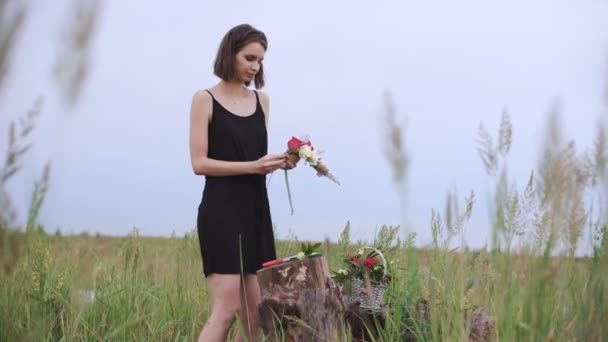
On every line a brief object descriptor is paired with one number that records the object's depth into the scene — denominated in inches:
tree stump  127.5
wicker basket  141.6
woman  137.9
